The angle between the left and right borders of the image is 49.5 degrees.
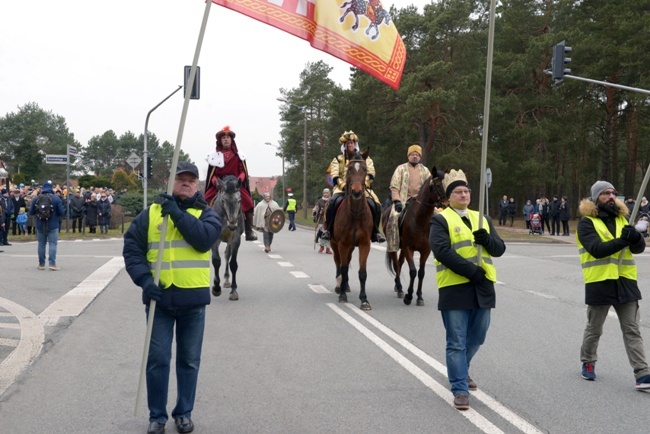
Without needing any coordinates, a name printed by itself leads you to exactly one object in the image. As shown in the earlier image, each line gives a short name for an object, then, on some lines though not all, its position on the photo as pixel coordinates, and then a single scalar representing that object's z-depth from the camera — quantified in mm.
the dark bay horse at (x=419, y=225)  10547
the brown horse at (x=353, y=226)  10781
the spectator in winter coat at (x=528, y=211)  38344
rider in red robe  12086
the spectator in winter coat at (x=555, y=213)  34531
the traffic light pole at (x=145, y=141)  32456
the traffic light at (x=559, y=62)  21859
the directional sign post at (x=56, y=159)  26375
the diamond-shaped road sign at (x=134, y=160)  32616
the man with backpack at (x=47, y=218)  15148
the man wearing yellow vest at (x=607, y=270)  6430
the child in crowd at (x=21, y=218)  27172
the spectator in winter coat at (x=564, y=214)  34188
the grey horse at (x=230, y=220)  11656
